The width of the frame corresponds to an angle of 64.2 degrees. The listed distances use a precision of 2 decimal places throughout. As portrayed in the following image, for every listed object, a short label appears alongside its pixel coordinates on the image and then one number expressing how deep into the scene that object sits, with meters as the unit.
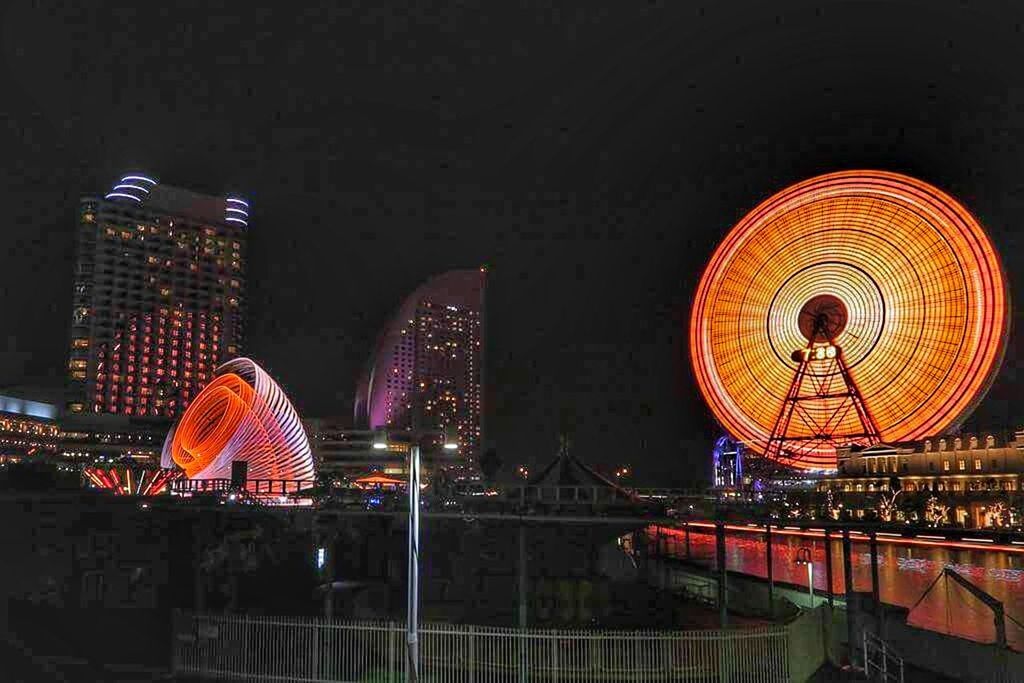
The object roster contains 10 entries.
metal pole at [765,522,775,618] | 32.91
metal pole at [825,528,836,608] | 29.50
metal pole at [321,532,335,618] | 29.03
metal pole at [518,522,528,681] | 27.11
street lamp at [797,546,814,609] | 31.51
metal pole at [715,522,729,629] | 29.47
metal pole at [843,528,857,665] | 25.54
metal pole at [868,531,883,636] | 25.41
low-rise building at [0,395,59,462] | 110.69
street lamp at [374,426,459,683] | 17.58
